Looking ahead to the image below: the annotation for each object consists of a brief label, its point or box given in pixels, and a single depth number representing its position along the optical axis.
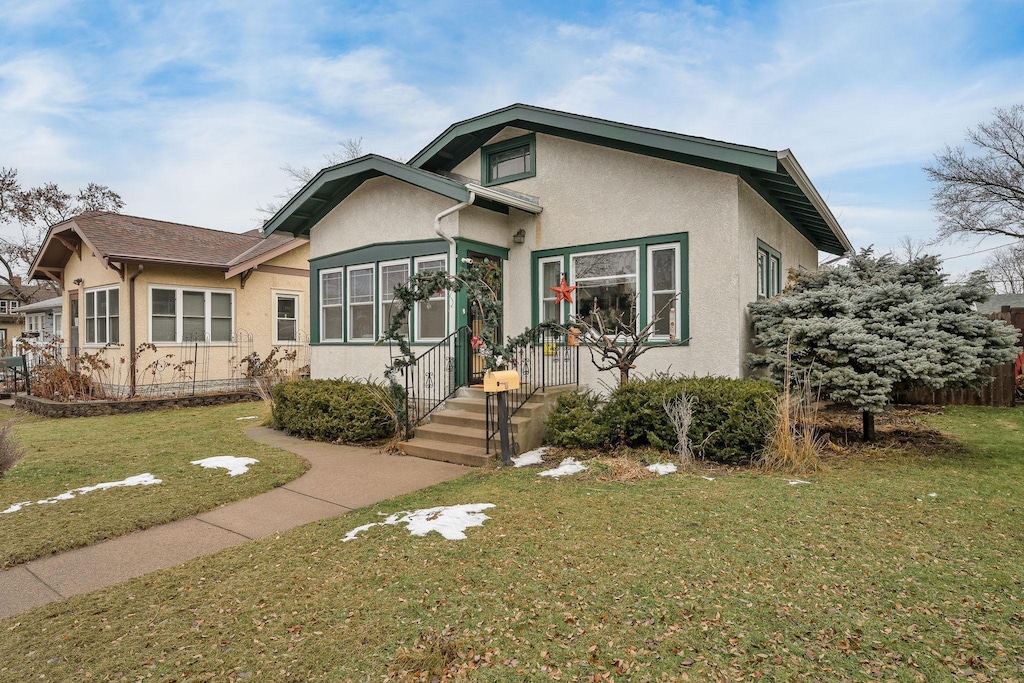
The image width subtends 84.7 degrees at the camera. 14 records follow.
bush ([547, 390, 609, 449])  7.25
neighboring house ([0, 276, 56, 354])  25.87
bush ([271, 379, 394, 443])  8.52
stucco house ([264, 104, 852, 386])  8.12
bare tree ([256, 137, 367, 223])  29.39
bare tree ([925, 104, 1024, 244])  23.77
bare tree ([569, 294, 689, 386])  7.89
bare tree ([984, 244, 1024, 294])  35.97
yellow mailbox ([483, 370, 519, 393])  6.66
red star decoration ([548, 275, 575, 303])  8.88
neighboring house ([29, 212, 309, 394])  13.25
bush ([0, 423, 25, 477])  5.54
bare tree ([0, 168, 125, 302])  22.89
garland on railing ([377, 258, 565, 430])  7.10
